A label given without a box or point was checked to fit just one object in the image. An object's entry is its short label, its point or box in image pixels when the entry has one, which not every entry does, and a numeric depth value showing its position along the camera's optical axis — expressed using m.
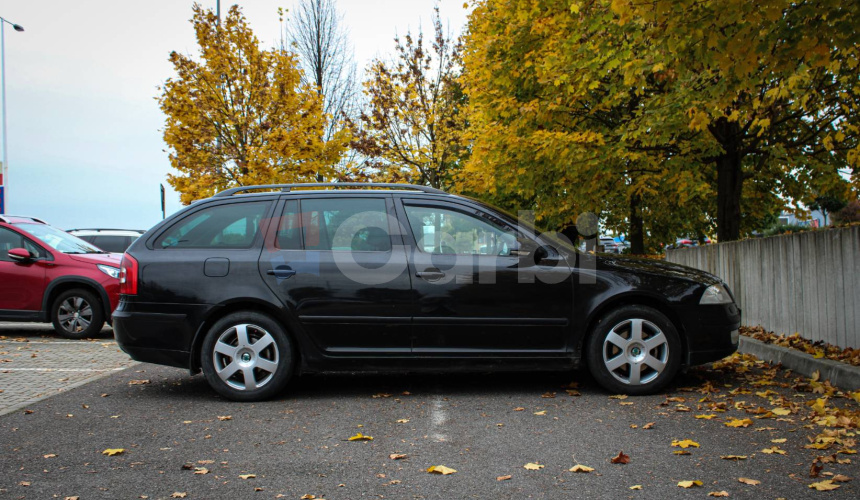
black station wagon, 6.18
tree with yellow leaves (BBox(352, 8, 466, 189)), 27.95
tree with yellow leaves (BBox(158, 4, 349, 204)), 18.83
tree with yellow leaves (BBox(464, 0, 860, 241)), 6.04
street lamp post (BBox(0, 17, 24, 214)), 29.38
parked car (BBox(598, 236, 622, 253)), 54.15
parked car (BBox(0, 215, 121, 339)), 10.84
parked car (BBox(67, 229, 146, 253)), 18.95
